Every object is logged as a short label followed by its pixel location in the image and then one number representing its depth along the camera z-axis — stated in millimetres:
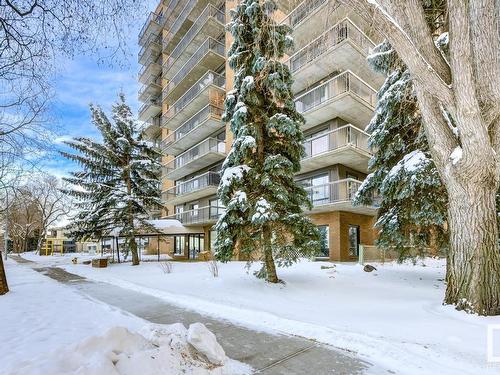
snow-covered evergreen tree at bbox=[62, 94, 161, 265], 18297
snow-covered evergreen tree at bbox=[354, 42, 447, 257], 8703
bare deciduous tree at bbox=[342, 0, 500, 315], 5297
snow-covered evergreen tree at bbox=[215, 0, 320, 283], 9250
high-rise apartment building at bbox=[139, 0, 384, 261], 16094
